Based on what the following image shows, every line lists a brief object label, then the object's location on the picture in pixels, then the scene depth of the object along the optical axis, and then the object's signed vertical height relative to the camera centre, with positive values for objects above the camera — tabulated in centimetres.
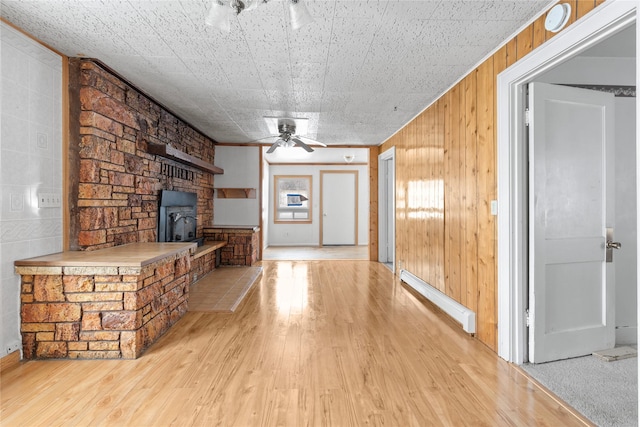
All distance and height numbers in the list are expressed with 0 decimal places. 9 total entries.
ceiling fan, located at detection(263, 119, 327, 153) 452 +111
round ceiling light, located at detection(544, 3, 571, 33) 174 +106
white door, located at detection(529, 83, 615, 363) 218 -6
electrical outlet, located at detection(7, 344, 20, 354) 212 -88
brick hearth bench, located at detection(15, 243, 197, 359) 219 -63
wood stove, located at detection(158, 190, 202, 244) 389 -5
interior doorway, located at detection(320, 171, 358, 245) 888 +18
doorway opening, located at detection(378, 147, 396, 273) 625 +12
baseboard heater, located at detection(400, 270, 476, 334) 266 -88
